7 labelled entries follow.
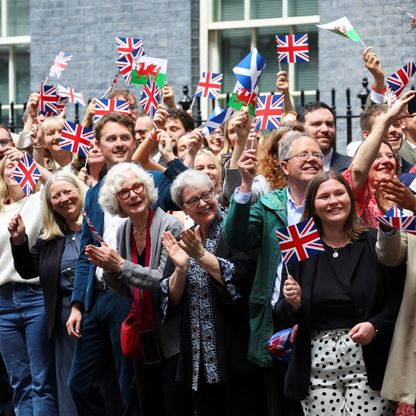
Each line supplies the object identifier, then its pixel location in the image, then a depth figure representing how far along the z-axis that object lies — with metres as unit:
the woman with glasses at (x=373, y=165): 11.42
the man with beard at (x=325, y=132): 13.58
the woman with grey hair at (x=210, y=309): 12.06
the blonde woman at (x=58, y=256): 14.44
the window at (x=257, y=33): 21.65
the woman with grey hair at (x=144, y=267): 12.64
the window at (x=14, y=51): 24.29
